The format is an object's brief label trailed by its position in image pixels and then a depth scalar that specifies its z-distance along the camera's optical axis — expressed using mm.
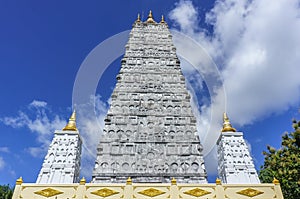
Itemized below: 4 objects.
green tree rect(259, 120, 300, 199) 15820
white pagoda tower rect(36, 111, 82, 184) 14625
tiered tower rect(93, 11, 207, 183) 15125
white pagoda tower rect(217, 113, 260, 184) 14762
